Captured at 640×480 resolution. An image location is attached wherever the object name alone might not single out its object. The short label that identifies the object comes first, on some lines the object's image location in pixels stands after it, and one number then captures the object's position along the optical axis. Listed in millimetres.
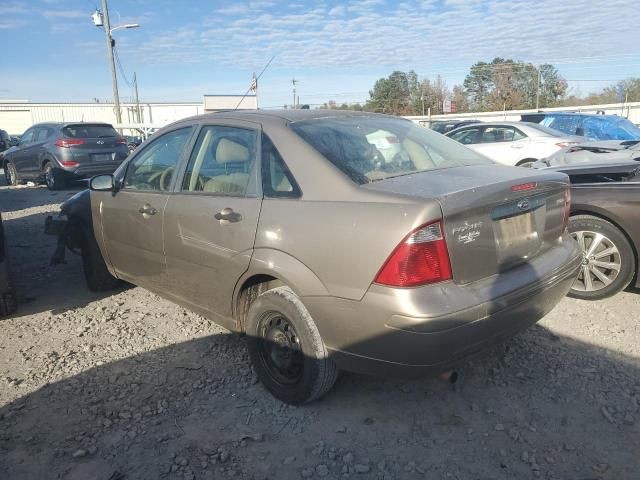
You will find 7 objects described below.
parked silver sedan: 9852
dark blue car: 13766
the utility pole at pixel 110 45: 20609
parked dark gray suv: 12188
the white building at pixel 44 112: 51500
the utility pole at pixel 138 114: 35962
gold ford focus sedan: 2277
